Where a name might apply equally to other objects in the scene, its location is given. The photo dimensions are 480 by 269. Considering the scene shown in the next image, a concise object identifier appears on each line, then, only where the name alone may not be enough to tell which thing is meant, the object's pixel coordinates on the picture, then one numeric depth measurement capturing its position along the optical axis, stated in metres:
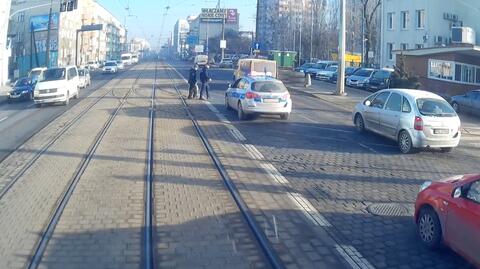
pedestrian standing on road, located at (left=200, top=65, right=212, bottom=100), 24.53
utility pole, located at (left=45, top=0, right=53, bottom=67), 43.91
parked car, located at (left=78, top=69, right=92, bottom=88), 35.11
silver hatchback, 12.27
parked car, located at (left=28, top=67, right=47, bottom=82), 30.69
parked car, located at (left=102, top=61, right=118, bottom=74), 59.20
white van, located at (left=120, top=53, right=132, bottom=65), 93.23
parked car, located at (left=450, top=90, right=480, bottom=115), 23.34
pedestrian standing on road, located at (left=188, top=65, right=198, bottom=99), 24.70
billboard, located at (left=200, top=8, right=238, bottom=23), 120.35
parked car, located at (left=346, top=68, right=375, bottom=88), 36.50
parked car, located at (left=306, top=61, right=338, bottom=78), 48.83
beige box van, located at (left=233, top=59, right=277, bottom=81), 28.34
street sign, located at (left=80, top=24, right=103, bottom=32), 68.60
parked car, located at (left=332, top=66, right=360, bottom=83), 43.54
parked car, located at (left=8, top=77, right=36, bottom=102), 28.02
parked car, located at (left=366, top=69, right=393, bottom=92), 34.18
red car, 5.61
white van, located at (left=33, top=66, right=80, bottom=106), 23.19
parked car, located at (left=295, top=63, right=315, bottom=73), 53.21
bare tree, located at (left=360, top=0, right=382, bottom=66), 46.89
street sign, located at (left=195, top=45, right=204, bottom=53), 104.81
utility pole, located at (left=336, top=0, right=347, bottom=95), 27.44
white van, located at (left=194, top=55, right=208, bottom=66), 68.51
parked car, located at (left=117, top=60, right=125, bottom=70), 66.50
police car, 16.86
